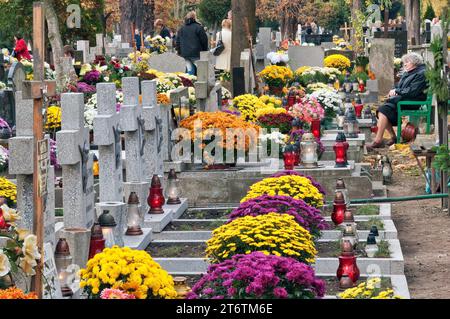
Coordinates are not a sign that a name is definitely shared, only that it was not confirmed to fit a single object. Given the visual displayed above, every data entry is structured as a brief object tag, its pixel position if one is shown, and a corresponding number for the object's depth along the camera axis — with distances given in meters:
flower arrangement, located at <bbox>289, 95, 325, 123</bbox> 18.30
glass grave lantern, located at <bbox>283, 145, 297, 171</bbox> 14.80
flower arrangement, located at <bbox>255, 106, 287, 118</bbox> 17.89
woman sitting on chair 20.56
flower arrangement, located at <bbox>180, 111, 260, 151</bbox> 15.41
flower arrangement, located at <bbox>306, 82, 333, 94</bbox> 22.78
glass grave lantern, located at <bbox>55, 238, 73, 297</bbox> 9.27
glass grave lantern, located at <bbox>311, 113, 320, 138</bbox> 17.42
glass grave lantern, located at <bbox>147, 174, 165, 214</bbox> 13.52
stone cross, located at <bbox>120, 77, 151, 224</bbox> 13.19
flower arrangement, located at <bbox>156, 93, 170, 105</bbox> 17.70
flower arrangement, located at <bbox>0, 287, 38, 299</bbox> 7.23
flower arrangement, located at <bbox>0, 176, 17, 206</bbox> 12.68
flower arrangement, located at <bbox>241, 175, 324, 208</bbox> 12.27
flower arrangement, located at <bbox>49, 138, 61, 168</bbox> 15.56
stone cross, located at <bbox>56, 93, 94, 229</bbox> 11.02
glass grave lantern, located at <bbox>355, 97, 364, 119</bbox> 22.48
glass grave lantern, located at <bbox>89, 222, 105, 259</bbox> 10.30
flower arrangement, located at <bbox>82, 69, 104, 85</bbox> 24.36
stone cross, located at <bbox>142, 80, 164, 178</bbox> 14.19
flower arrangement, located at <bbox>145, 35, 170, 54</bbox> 36.22
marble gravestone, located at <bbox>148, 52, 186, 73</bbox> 27.22
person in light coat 28.75
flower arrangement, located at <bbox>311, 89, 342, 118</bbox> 20.44
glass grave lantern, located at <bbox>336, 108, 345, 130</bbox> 19.73
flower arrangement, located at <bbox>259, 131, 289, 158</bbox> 16.23
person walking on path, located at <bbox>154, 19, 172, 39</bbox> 40.97
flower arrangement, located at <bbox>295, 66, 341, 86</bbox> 26.09
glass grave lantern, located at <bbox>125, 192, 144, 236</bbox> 12.19
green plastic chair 20.81
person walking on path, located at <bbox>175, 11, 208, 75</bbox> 27.61
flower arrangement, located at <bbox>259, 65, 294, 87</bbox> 25.27
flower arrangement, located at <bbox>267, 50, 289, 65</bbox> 28.28
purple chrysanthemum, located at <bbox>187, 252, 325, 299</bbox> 8.34
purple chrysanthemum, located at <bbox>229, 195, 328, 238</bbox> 10.93
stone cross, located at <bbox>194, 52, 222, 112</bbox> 17.56
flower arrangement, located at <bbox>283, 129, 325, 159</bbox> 15.90
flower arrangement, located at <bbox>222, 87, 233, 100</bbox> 22.39
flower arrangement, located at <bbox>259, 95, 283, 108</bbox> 20.79
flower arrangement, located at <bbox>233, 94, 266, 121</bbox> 19.09
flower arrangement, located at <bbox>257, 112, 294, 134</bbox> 17.44
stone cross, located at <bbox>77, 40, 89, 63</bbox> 32.17
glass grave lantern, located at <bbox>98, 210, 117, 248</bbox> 10.77
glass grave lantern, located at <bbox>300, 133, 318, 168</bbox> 15.16
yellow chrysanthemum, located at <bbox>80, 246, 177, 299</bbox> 8.23
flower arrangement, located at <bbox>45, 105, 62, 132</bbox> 17.61
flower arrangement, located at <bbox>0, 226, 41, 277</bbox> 7.67
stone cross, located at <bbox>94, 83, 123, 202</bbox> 12.04
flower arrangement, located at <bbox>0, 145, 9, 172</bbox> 15.87
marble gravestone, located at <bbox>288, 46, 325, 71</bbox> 30.19
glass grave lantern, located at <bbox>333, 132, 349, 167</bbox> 15.08
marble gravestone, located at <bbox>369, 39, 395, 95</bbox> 31.89
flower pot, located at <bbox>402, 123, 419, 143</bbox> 20.84
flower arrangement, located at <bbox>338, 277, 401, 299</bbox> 8.55
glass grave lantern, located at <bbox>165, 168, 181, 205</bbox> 14.30
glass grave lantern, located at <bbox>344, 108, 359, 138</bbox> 18.42
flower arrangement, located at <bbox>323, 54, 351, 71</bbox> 32.25
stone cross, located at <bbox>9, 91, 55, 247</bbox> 9.73
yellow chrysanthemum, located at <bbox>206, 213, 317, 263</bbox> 9.62
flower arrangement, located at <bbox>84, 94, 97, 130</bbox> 18.06
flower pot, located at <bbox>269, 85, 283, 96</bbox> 25.02
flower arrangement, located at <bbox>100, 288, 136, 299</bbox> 8.04
